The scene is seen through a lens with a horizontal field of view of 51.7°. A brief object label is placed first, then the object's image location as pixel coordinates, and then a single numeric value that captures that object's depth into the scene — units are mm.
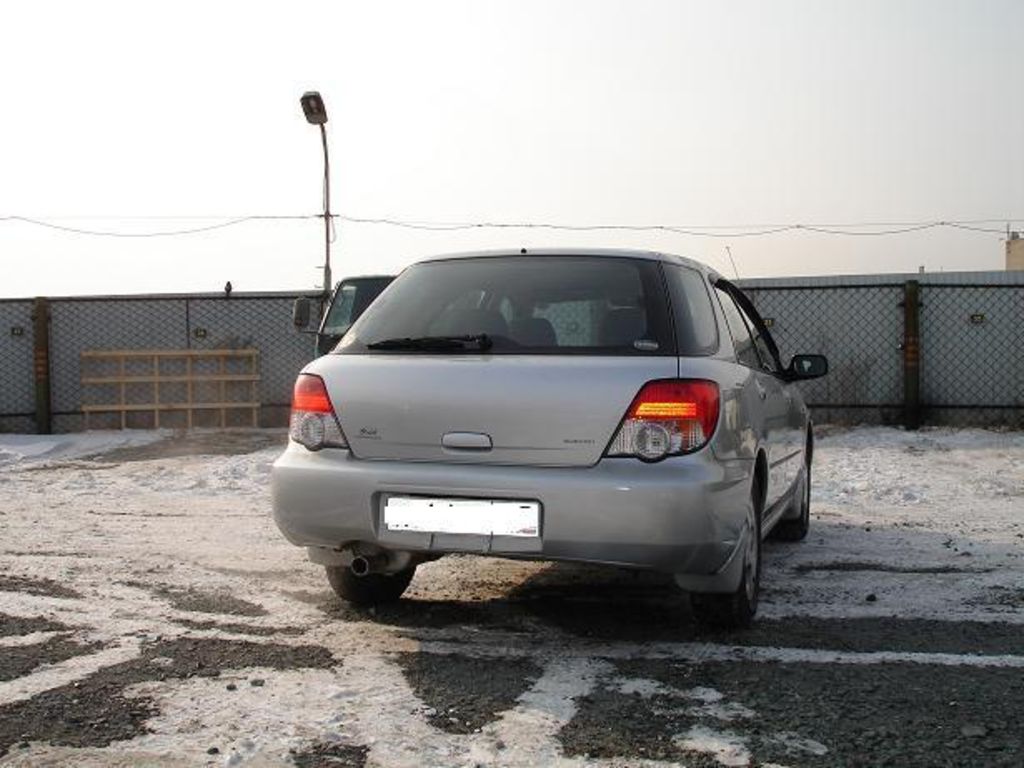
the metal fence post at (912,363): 12773
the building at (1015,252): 32375
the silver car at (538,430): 3652
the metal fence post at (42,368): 14078
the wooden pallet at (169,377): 14375
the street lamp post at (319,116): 15469
